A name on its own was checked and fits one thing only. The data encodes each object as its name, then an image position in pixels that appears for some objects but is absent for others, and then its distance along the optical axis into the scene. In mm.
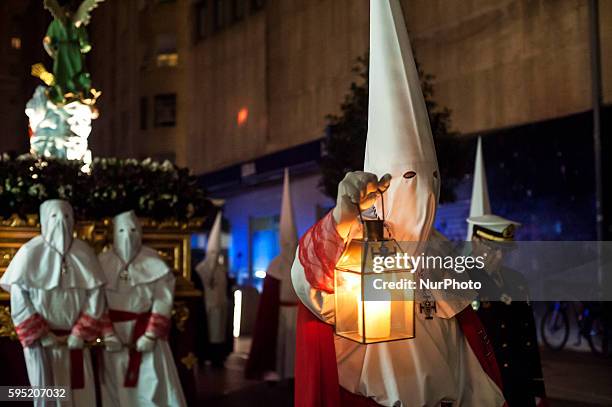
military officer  4691
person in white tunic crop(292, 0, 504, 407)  2764
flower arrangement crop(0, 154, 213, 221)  6480
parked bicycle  10749
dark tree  9680
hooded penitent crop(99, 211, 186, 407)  6246
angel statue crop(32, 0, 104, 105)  8000
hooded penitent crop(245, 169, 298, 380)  9414
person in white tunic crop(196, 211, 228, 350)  12438
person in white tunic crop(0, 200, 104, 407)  5641
